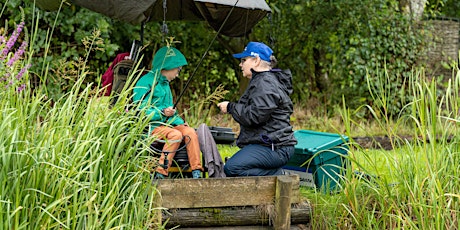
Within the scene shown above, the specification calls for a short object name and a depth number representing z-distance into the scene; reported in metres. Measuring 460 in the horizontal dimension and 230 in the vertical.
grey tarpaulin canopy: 5.91
